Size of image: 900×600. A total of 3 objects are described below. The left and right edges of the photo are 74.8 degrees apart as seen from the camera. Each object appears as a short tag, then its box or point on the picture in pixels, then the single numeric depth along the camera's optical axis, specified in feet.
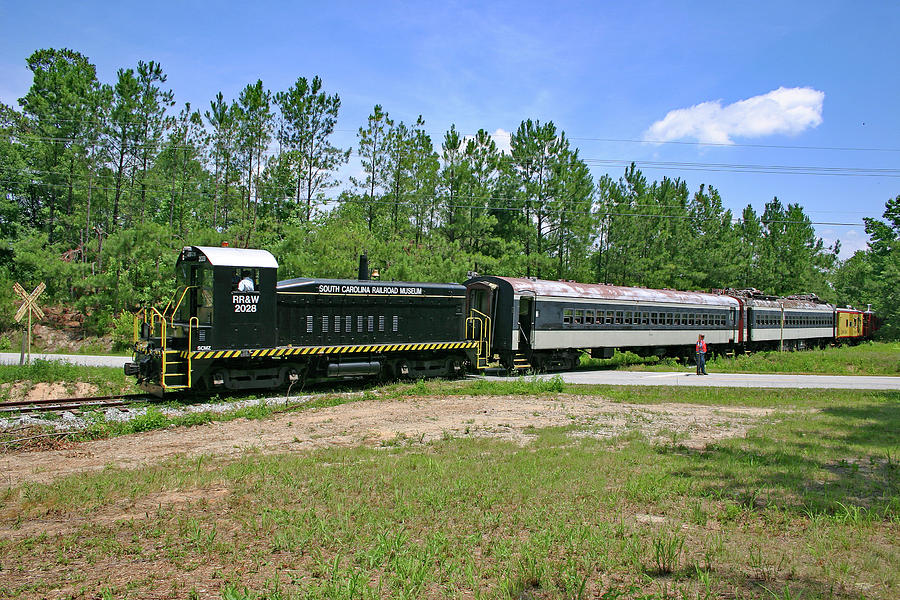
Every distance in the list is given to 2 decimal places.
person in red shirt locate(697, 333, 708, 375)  81.51
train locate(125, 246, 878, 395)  50.98
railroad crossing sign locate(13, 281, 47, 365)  67.15
